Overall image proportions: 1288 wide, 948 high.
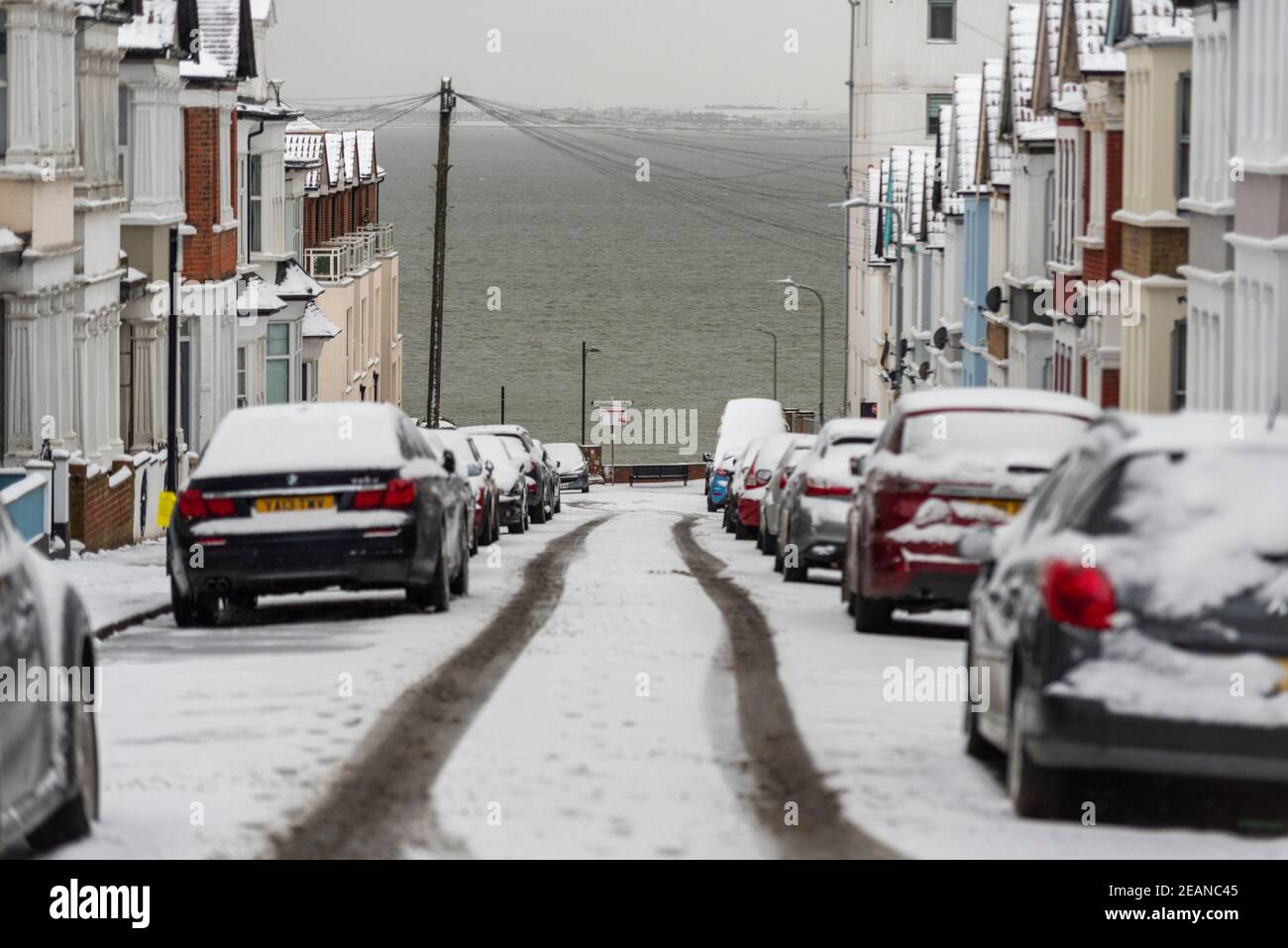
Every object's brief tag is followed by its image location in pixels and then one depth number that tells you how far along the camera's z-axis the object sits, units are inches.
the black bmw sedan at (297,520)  665.0
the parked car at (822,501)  857.5
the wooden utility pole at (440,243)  2133.4
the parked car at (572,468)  3282.5
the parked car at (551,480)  1859.0
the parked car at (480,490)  1219.2
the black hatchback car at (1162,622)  340.2
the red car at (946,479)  626.5
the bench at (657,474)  4087.1
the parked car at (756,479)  1443.2
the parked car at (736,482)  1646.2
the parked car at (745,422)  2997.0
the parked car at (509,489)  1505.9
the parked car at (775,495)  1160.6
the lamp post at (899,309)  2244.1
